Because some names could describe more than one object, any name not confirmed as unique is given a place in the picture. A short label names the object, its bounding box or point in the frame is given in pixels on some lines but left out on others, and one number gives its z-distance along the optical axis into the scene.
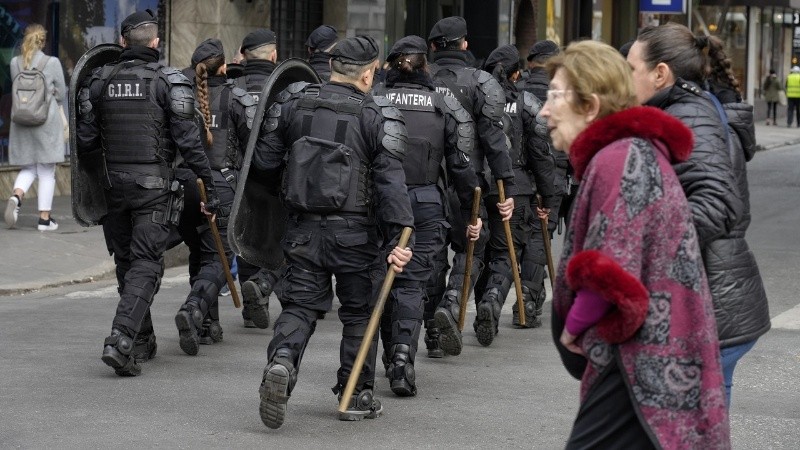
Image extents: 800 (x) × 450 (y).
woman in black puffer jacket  4.38
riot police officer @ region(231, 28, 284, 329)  9.48
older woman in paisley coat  3.71
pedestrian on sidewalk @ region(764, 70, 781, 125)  40.00
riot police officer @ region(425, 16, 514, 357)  8.48
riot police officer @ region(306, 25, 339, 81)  10.63
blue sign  23.09
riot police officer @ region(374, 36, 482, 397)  7.76
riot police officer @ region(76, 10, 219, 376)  7.91
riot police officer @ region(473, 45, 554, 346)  9.44
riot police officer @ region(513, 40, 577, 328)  9.92
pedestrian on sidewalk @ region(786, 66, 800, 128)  38.56
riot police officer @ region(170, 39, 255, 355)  8.64
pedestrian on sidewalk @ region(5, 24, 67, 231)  13.62
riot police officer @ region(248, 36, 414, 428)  6.63
